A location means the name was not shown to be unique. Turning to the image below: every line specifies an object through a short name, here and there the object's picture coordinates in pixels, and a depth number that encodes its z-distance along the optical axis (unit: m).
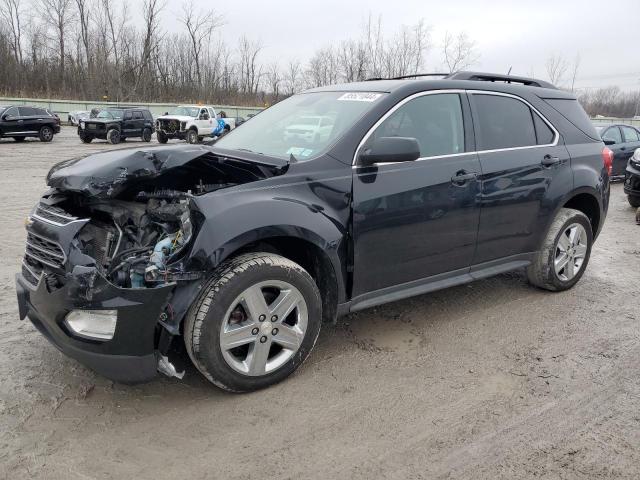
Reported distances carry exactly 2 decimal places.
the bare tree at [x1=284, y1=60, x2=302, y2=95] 62.61
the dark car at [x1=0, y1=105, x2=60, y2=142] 22.45
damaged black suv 2.76
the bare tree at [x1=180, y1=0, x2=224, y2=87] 62.44
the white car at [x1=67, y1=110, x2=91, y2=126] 38.91
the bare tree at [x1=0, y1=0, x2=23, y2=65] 53.19
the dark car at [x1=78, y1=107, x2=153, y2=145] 24.31
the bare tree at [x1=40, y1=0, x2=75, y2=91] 56.38
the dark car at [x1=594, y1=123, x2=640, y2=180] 12.98
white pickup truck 26.81
